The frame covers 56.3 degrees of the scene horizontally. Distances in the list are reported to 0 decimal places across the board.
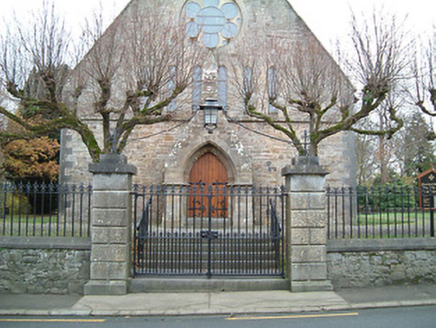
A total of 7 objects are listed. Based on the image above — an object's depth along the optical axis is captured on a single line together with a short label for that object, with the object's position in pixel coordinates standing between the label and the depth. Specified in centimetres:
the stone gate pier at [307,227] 800
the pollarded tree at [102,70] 984
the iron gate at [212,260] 837
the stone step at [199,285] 801
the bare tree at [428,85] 1048
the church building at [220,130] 1436
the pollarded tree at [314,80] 1023
